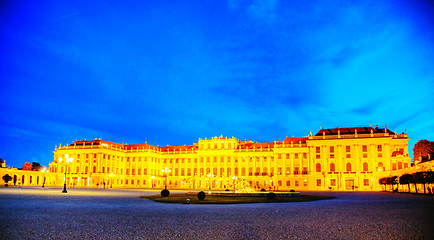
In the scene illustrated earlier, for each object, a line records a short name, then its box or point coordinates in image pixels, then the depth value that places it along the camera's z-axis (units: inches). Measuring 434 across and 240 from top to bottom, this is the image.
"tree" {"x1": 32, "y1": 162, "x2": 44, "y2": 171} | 5980.3
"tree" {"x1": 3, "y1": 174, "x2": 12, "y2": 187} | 2576.3
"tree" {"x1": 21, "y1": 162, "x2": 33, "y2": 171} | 5935.0
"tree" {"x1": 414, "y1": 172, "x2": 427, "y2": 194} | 1852.2
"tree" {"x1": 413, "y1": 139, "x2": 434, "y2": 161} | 2632.9
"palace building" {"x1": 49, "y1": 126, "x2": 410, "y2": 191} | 3405.5
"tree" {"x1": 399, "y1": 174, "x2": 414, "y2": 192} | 2048.5
